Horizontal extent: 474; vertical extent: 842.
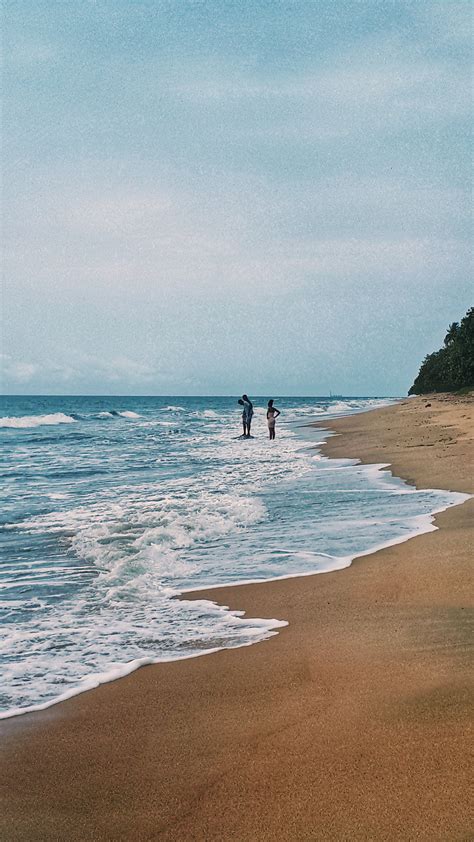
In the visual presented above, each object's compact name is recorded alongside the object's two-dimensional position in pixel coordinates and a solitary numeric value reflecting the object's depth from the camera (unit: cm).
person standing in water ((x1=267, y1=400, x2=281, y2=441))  2705
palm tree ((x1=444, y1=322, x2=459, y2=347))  7181
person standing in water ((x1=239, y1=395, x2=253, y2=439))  2972
